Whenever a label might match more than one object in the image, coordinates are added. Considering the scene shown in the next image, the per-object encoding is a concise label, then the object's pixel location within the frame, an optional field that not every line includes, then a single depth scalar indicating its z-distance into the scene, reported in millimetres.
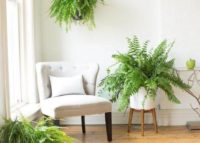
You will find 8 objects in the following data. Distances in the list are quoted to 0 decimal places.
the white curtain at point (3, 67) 2387
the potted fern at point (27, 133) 2180
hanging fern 3717
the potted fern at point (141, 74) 3418
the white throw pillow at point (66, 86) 3484
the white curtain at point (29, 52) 3656
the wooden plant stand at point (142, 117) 3527
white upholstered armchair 3114
